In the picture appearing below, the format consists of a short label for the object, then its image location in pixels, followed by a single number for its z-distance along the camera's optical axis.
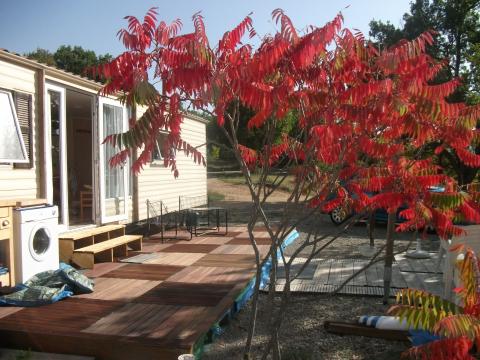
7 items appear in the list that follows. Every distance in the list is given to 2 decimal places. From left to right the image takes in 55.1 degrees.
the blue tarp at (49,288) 4.75
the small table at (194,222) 9.54
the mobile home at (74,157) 6.12
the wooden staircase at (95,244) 6.58
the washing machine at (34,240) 5.30
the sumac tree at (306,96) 2.78
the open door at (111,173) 7.90
